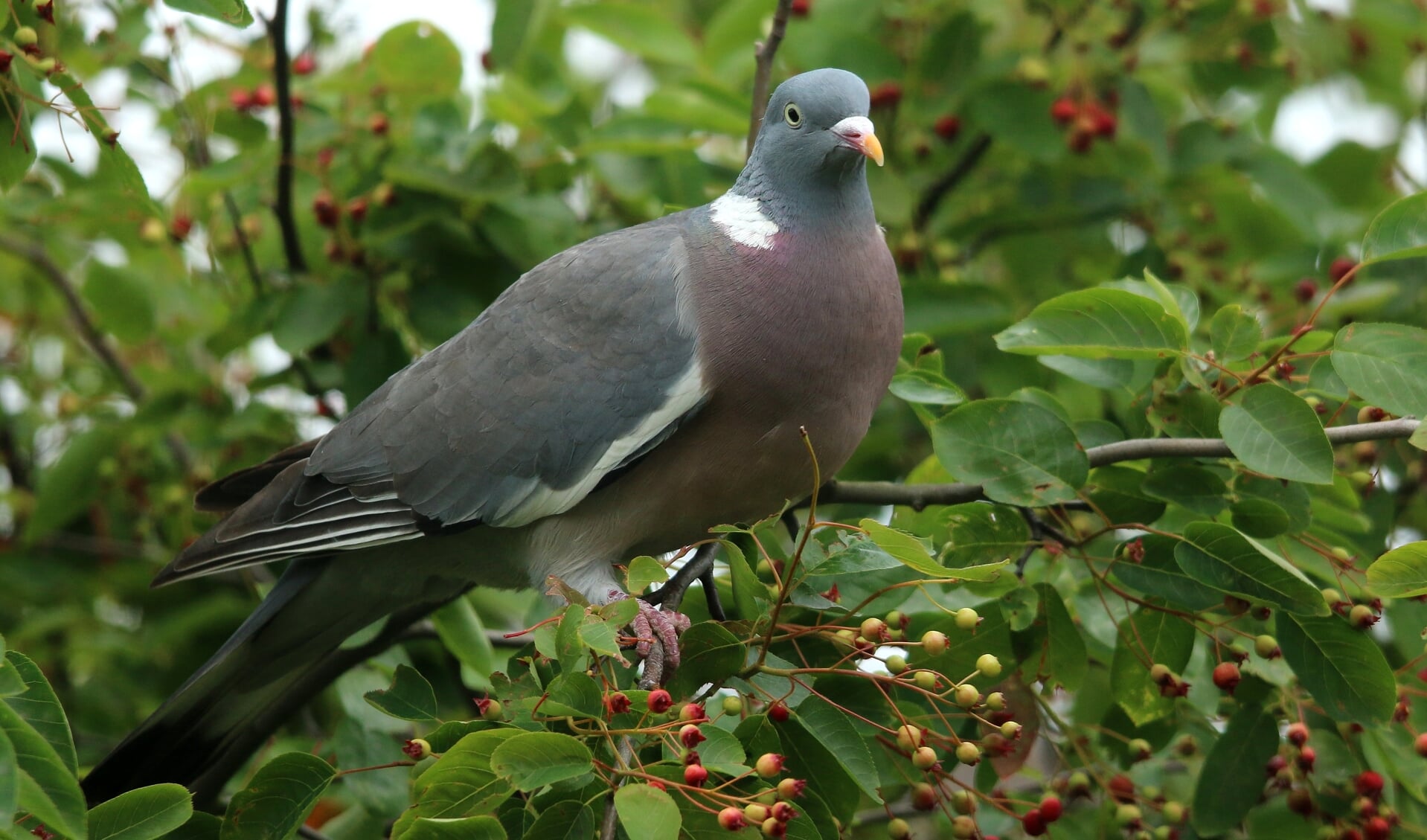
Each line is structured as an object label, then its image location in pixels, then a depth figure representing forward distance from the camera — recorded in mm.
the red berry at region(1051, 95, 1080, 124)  7980
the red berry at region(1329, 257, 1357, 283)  7055
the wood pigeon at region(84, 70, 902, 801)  5820
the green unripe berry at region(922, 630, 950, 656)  4324
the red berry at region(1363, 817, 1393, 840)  5449
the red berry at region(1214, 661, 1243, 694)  5125
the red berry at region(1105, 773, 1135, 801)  5672
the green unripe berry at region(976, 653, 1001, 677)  4602
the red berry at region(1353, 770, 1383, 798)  5457
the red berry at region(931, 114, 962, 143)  8344
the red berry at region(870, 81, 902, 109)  8164
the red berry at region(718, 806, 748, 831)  4066
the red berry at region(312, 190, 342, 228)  7262
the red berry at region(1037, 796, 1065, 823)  5395
